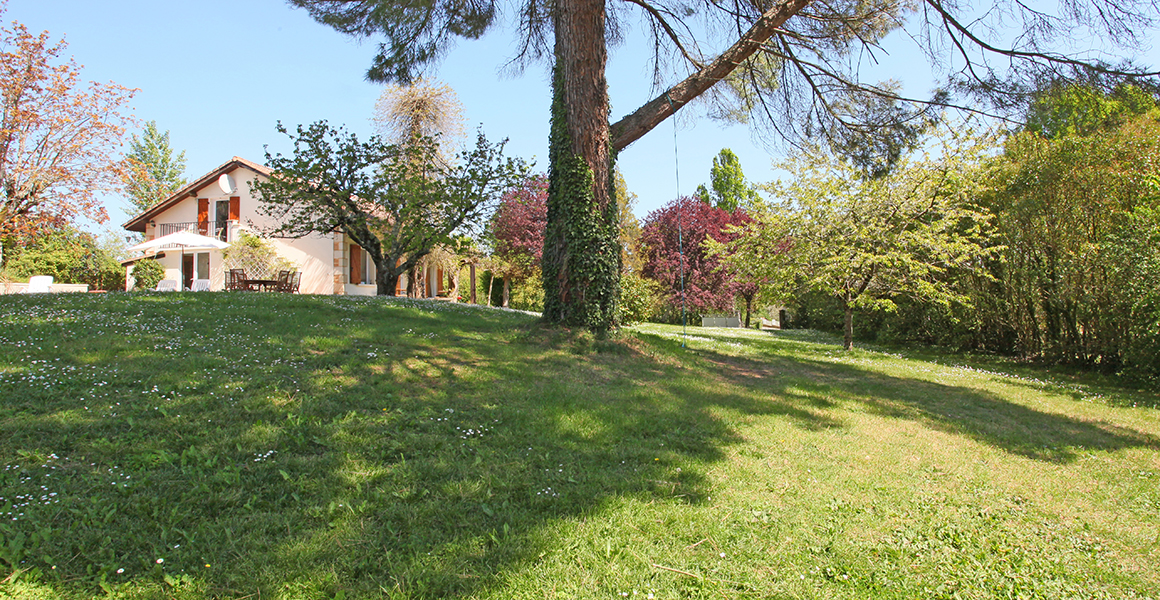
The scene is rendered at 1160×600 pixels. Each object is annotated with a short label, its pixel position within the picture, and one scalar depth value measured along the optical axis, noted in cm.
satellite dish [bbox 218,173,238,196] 2195
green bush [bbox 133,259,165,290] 2103
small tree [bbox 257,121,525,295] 1403
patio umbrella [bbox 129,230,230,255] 1734
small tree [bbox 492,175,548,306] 2278
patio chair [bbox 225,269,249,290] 1672
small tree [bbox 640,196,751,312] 2459
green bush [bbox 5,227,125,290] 2295
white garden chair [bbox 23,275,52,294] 1766
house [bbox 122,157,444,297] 2191
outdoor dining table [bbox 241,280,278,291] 1600
